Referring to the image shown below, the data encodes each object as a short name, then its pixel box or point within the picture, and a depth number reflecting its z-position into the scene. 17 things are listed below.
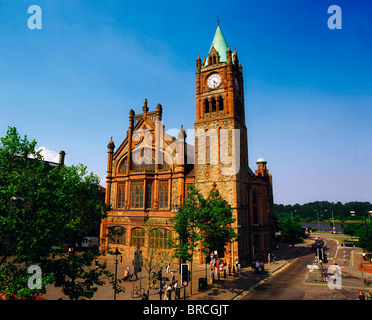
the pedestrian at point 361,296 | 19.20
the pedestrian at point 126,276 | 28.97
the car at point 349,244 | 62.24
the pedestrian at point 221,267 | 30.39
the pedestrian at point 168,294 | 20.47
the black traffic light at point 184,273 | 16.65
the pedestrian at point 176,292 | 21.39
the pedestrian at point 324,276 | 28.31
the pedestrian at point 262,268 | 33.17
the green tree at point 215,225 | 26.38
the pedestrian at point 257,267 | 31.95
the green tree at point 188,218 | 26.35
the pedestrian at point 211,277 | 27.39
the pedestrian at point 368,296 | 18.44
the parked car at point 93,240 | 51.31
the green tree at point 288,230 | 66.81
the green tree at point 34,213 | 12.25
